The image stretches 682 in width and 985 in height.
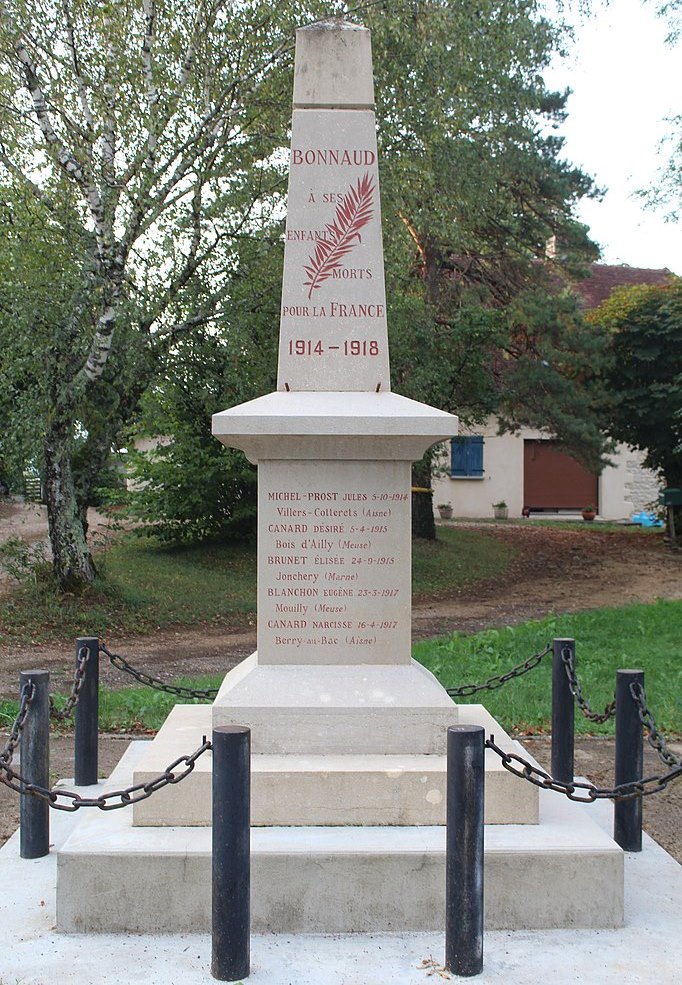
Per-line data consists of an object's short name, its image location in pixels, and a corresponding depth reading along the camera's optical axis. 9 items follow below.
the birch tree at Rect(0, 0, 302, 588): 11.79
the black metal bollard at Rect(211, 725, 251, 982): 3.62
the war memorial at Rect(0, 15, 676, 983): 4.14
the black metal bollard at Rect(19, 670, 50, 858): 4.77
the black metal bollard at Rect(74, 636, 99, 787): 5.80
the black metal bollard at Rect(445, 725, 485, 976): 3.65
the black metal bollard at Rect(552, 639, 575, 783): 5.75
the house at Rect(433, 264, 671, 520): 31.56
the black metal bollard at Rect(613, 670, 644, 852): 4.87
